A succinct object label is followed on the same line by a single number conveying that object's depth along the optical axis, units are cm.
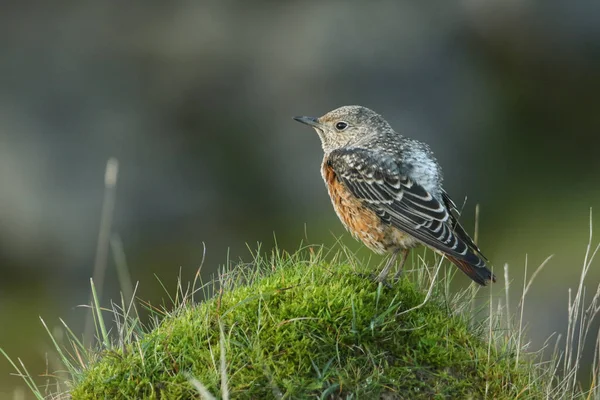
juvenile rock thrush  1135
